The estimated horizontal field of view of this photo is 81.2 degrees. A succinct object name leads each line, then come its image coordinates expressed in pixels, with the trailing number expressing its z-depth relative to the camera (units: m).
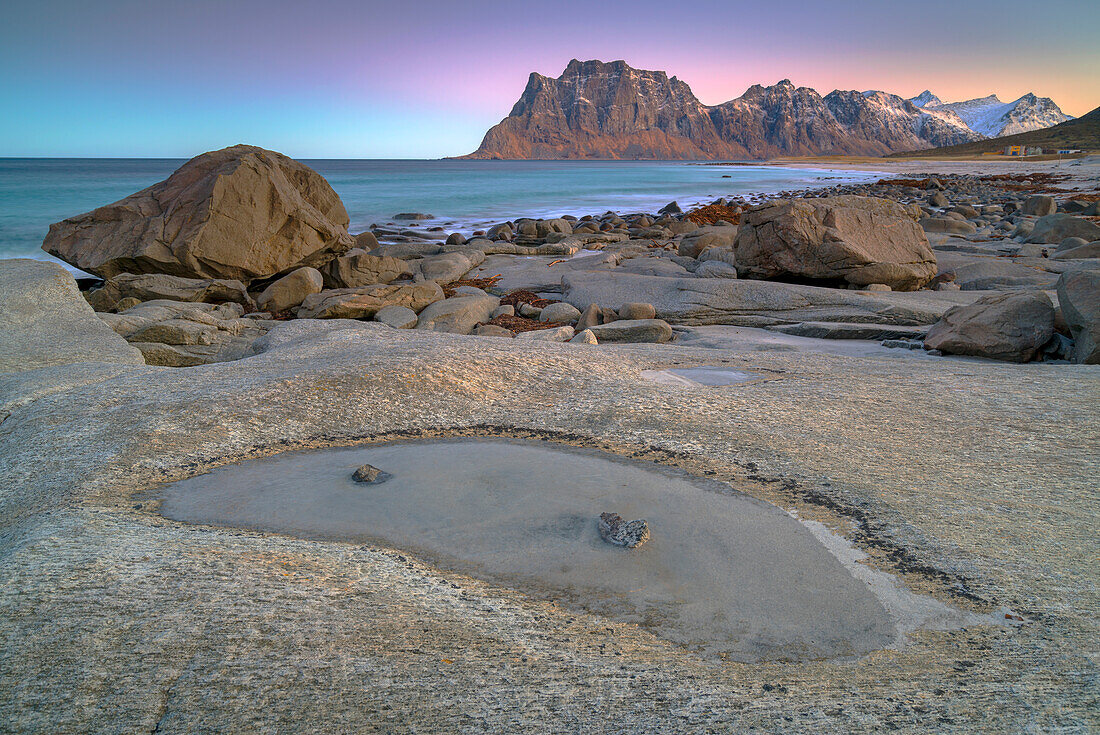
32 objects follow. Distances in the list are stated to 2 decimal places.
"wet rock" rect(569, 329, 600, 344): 4.62
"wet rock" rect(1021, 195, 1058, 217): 15.35
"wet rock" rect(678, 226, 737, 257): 10.52
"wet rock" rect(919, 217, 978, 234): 12.39
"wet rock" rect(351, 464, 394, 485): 2.31
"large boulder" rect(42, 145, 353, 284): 7.85
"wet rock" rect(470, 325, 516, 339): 6.14
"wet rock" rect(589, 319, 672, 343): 5.16
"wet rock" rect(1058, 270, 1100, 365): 3.67
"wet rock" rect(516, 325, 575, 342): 4.79
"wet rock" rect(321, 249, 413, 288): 8.86
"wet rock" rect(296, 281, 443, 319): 7.07
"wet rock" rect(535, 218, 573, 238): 15.67
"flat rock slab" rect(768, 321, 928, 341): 4.79
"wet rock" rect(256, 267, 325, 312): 7.88
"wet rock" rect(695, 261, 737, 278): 7.63
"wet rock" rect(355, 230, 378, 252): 12.77
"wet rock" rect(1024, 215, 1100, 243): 9.91
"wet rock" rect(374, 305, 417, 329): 6.65
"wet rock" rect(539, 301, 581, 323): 6.52
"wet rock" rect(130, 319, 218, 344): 5.64
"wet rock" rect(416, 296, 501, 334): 6.60
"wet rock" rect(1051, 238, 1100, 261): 8.24
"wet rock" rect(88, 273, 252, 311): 7.38
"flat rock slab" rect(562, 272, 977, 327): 5.43
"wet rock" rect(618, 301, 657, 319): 5.97
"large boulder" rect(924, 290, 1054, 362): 4.03
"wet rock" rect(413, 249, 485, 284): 9.34
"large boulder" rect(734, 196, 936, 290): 6.90
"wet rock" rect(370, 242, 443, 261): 11.77
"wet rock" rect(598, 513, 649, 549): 1.89
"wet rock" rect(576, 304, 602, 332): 6.07
